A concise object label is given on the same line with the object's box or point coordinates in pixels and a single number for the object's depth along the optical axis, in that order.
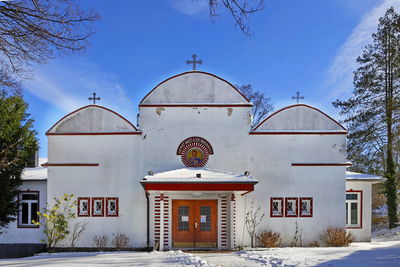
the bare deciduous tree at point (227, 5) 4.75
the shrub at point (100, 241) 14.93
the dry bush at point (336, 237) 14.50
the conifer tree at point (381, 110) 20.97
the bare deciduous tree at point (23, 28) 5.75
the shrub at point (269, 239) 14.68
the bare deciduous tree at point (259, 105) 30.31
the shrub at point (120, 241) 14.85
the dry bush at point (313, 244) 14.89
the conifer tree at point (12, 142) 14.72
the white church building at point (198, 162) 15.06
